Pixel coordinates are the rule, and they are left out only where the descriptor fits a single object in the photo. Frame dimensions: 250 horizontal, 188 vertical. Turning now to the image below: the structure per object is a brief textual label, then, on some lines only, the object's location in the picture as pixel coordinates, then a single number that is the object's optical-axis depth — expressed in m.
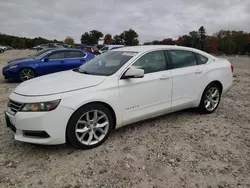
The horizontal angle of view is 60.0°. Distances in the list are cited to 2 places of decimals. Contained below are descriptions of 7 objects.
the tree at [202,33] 86.38
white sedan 2.78
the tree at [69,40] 104.94
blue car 8.26
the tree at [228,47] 77.13
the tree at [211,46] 80.19
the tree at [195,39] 75.94
